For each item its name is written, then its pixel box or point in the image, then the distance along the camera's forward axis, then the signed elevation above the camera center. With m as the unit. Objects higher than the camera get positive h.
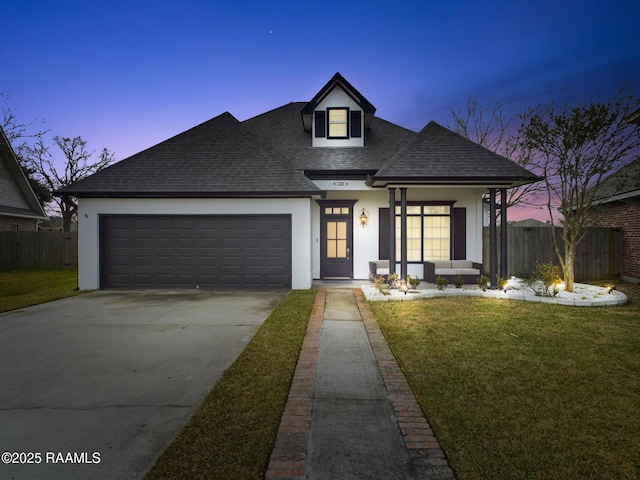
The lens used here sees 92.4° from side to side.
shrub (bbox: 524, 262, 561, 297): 8.06 -1.17
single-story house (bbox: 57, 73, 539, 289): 9.51 +1.05
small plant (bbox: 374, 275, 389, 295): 8.23 -1.31
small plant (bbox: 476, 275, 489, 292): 8.73 -1.20
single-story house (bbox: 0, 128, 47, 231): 15.09 +2.28
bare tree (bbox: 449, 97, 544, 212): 18.48 +6.85
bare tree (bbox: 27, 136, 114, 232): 26.42 +6.81
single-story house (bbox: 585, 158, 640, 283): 11.04 +1.05
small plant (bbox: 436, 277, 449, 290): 8.51 -1.19
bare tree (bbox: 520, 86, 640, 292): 8.31 +2.74
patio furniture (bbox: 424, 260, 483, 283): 10.19 -1.01
